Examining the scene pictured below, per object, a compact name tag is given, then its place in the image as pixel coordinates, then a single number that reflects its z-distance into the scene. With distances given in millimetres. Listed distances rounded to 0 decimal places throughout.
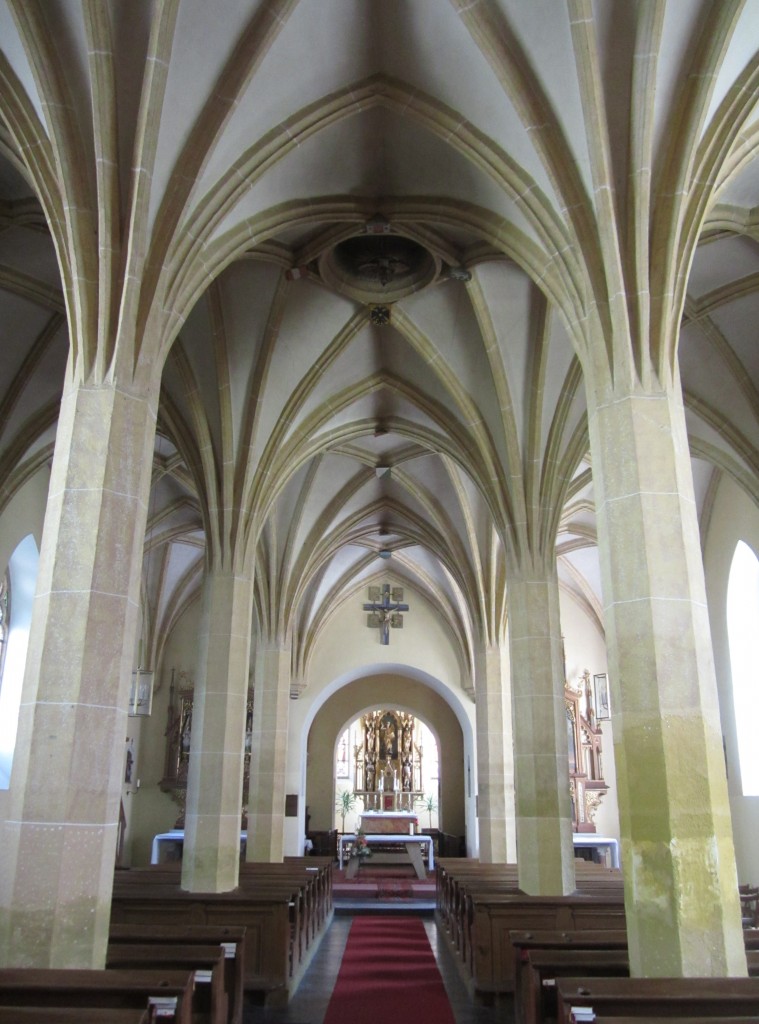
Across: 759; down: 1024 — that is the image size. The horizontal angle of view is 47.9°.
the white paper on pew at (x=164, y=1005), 5078
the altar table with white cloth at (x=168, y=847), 21780
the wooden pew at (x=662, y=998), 4910
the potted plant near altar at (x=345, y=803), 31109
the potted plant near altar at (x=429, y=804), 31678
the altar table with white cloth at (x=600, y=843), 20594
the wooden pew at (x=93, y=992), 5004
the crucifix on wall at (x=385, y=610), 24984
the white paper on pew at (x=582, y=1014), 4832
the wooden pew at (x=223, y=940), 7570
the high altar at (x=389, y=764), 31406
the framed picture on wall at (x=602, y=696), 20808
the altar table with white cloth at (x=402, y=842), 23062
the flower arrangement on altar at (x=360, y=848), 22891
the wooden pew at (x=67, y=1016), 4207
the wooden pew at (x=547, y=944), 7441
